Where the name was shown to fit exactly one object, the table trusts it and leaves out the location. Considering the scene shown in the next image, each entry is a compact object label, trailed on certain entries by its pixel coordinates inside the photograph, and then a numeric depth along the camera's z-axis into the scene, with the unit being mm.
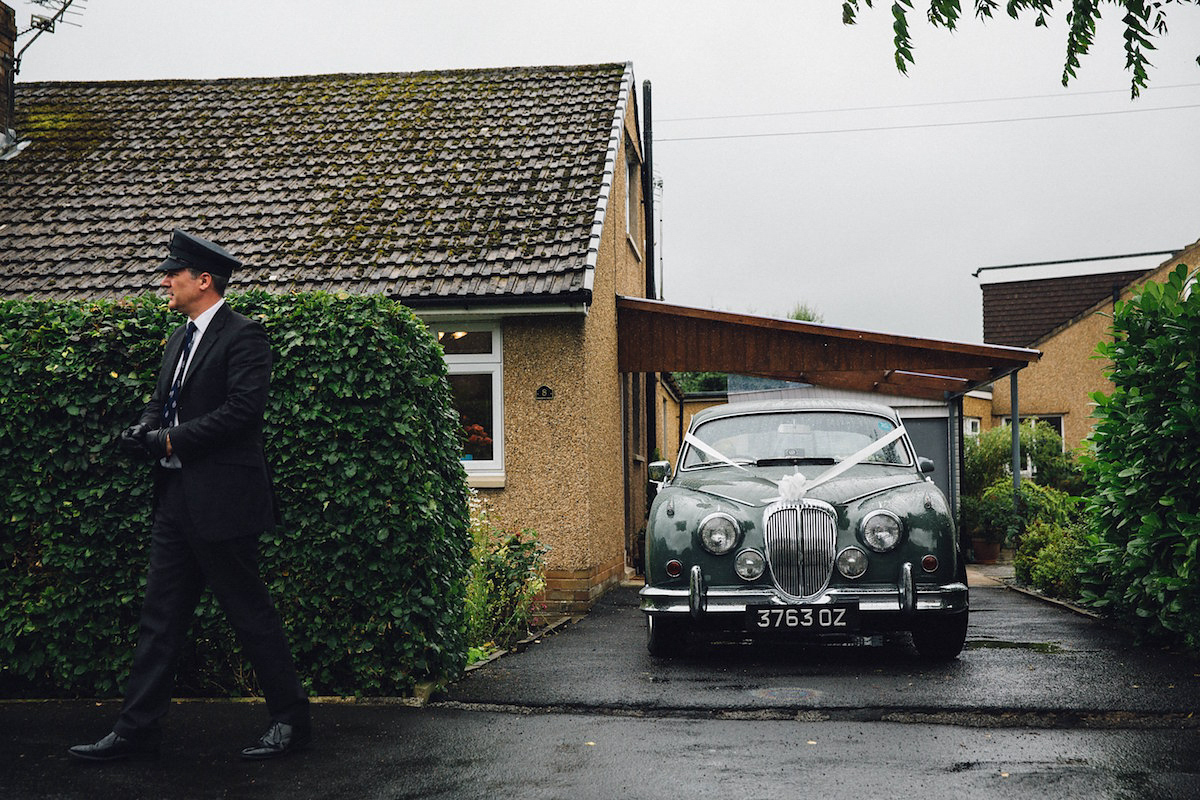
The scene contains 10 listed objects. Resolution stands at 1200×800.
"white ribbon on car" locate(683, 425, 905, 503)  6934
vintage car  6707
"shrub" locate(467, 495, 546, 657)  7926
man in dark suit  4500
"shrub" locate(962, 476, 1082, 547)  14883
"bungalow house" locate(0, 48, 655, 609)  11047
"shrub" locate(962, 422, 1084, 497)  20922
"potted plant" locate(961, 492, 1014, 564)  17734
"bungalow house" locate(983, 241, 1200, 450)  26844
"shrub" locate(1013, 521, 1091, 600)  10133
